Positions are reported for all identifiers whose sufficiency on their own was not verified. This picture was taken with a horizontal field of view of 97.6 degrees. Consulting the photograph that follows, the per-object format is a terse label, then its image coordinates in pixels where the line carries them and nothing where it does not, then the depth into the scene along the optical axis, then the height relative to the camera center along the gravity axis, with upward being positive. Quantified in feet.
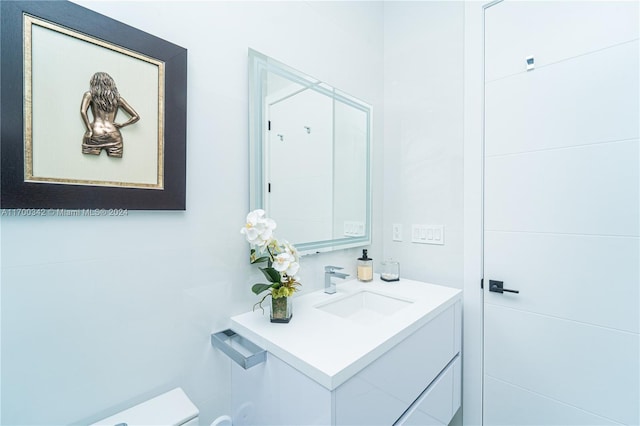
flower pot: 3.27 -1.16
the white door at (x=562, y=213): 3.53 -0.01
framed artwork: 2.13 +0.85
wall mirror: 3.66 +0.84
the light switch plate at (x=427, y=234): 5.08 -0.41
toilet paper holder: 2.78 -1.48
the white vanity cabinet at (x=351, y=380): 2.39 -1.69
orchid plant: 3.09 -0.54
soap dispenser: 5.04 -1.03
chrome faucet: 4.45 -1.06
